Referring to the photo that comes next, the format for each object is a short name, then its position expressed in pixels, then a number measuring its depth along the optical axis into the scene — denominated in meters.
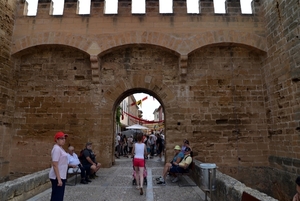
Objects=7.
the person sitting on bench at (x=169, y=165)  5.37
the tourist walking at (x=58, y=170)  3.07
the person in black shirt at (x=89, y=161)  5.63
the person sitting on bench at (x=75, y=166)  5.27
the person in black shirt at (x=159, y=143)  10.90
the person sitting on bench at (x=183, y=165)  5.29
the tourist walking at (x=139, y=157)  4.71
